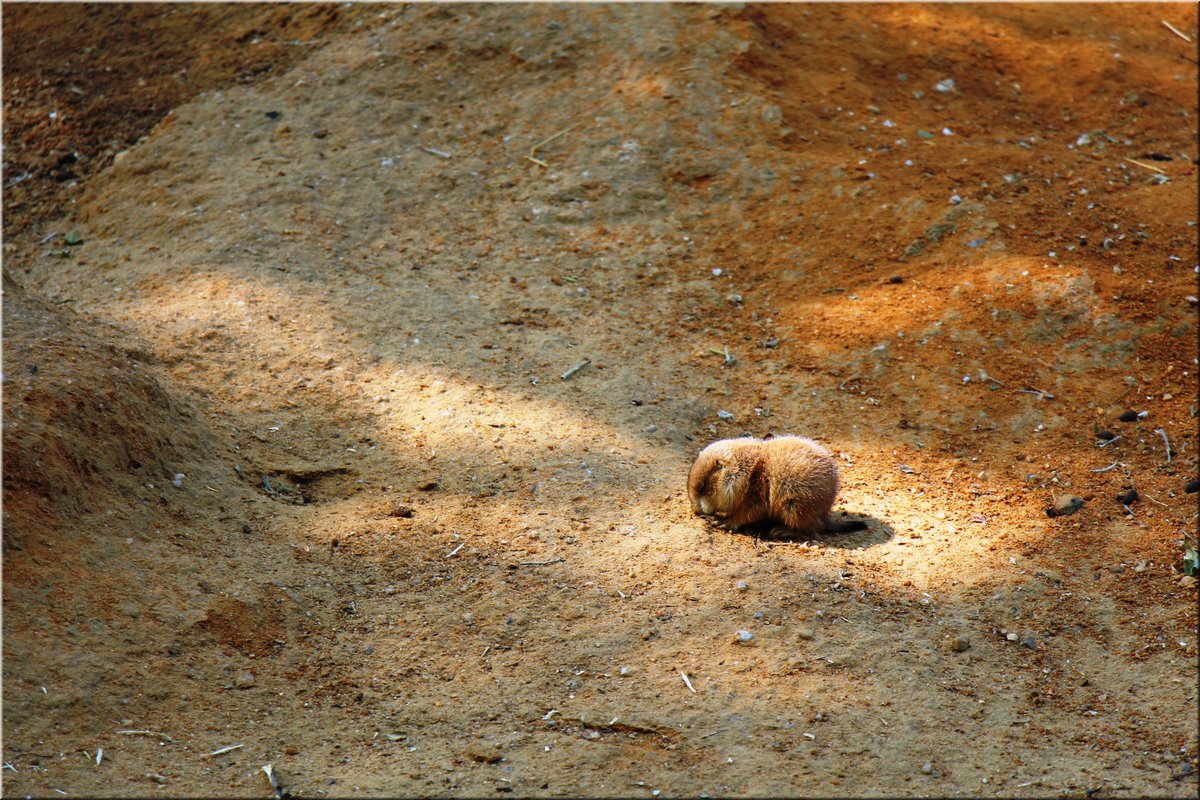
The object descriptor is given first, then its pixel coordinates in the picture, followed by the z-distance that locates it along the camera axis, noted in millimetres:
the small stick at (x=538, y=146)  16625
